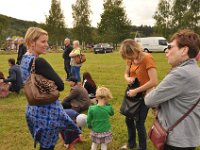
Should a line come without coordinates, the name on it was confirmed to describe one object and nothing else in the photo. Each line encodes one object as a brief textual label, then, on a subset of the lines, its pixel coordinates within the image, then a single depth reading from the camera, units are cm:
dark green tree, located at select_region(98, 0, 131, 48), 3736
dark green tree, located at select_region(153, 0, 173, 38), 3664
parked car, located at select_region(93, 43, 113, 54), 2604
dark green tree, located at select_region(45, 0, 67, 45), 4322
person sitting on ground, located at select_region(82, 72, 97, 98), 495
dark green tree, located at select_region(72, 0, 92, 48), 4090
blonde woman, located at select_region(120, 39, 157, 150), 276
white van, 2539
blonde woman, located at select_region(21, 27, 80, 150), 214
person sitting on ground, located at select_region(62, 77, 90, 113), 409
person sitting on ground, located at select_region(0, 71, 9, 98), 620
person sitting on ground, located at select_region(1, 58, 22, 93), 629
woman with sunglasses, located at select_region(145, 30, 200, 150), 167
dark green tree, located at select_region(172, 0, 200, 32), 3242
